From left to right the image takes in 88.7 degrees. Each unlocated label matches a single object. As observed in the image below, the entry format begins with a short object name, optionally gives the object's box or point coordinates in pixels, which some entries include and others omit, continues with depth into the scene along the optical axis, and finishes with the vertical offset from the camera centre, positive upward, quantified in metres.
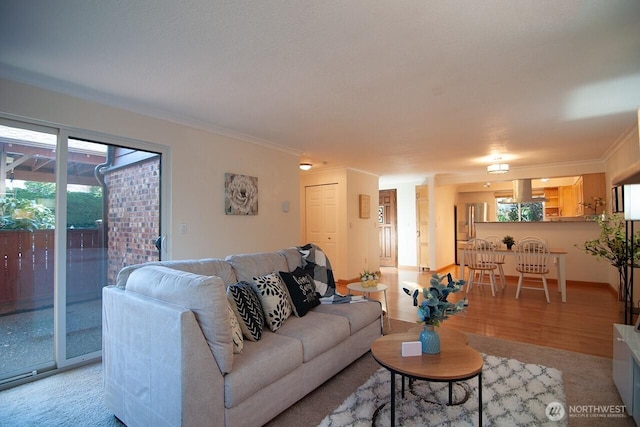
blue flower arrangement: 1.96 -0.53
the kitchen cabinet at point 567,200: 8.07 +0.39
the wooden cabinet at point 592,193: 6.09 +0.42
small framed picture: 6.94 +0.25
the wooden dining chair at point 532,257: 5.01 -0.64
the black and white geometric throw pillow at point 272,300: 2.39 -0.62
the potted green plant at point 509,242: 5.51 -0.44
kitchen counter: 6.19 -0.46
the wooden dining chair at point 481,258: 5.44 -0.72
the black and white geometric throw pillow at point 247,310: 2.16 -0.62
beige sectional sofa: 1.61 -0.80
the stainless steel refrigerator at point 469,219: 9.33 -0.07
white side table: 3.47 -0.76
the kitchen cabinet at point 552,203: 8.77 +0.35
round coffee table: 1.72 -0.83
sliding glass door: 2.59 -0.17
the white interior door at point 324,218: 6.64 +0.00
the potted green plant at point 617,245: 3.09 -0.31
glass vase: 1.99 -0.76
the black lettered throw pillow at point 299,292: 2.73 -0.64
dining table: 4.91 -0.78
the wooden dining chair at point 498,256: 5.78 -0.78
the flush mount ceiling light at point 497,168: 5.59 +0.84
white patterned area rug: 1.99 -1.23
